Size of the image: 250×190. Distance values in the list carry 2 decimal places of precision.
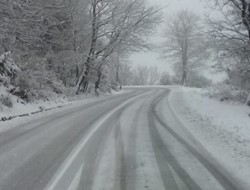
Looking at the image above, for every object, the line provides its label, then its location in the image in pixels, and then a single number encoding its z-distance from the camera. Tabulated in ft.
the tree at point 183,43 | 207.31
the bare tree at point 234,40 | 73.72
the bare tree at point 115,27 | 102.22
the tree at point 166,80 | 220.43
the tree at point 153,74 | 358.68
